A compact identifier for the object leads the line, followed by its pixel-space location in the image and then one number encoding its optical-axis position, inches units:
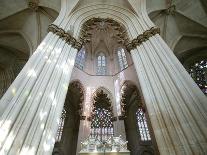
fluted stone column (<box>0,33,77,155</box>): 153.3
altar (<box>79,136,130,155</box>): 233.9
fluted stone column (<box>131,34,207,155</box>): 161.5
